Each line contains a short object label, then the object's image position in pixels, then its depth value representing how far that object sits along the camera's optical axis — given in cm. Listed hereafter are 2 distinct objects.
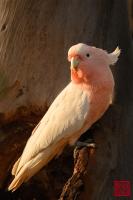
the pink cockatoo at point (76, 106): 508
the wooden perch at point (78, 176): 502
